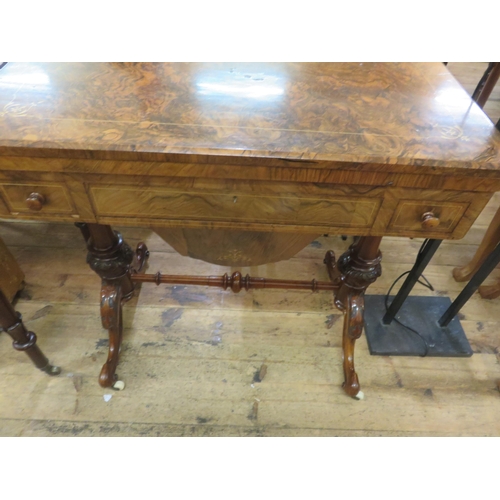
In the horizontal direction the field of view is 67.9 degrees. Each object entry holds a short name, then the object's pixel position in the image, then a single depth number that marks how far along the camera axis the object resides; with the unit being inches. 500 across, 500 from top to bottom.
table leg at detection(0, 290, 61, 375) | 46.2
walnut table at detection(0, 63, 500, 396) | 31.3
